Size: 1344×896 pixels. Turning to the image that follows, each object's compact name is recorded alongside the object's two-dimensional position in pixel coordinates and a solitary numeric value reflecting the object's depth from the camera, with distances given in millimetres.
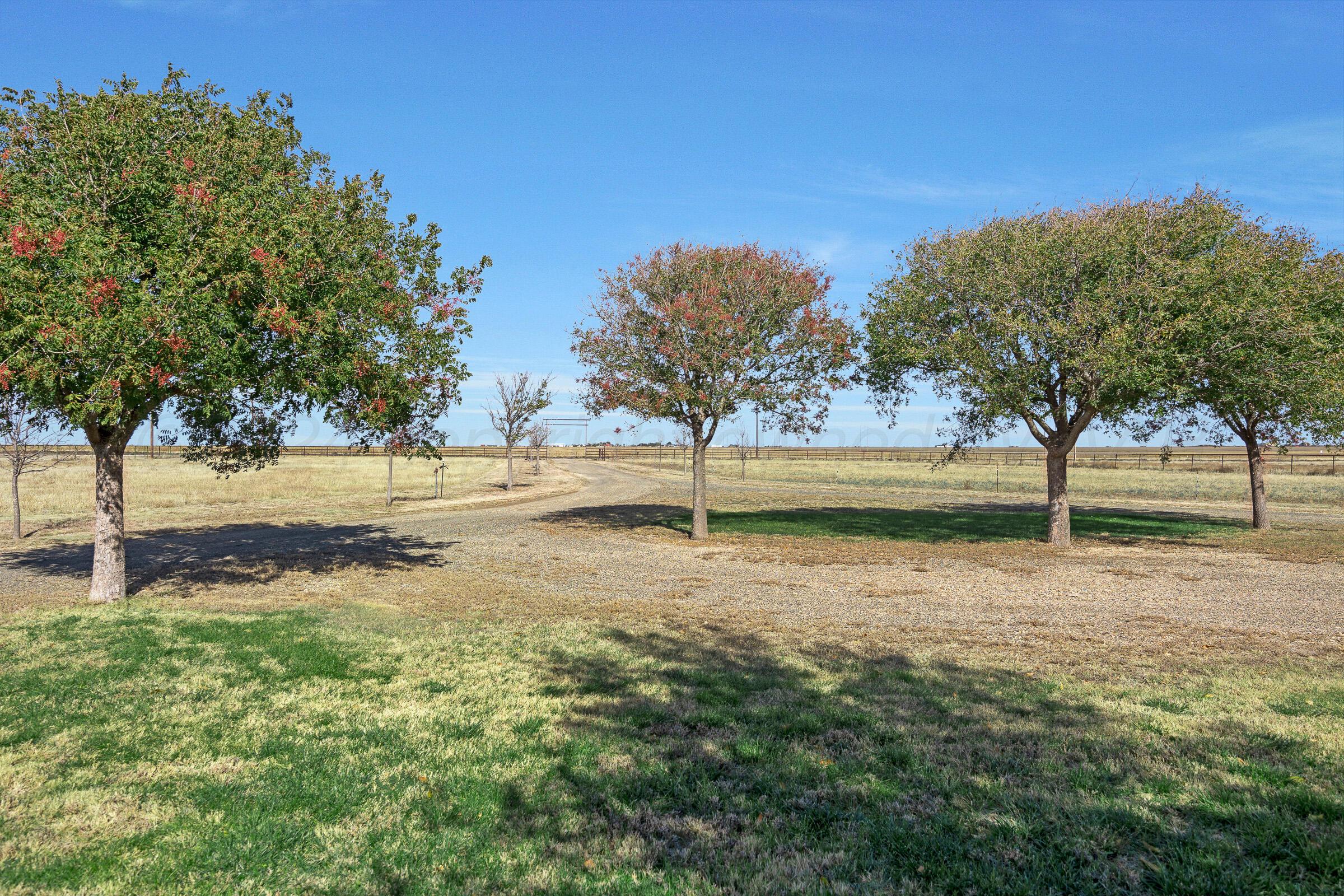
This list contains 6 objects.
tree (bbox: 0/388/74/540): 16219
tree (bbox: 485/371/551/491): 44688
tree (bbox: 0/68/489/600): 9711
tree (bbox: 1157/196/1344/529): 16703
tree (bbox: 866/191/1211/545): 17406
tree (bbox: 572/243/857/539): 21250
